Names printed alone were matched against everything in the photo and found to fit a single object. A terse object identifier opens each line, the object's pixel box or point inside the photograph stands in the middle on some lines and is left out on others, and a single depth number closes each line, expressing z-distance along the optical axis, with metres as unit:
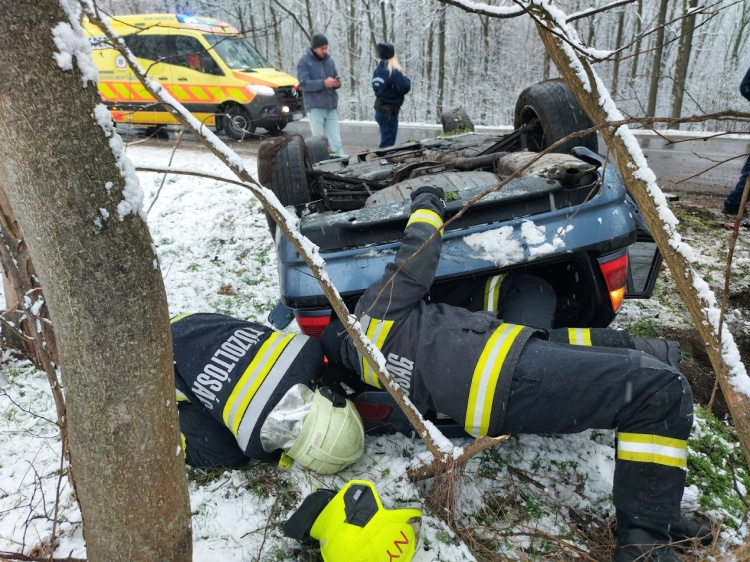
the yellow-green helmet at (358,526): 1.58
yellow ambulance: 8.49
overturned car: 2.15
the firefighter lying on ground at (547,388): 1.64
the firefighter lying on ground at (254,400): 1.91
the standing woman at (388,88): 6.34
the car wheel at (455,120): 5.75
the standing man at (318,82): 6.27
